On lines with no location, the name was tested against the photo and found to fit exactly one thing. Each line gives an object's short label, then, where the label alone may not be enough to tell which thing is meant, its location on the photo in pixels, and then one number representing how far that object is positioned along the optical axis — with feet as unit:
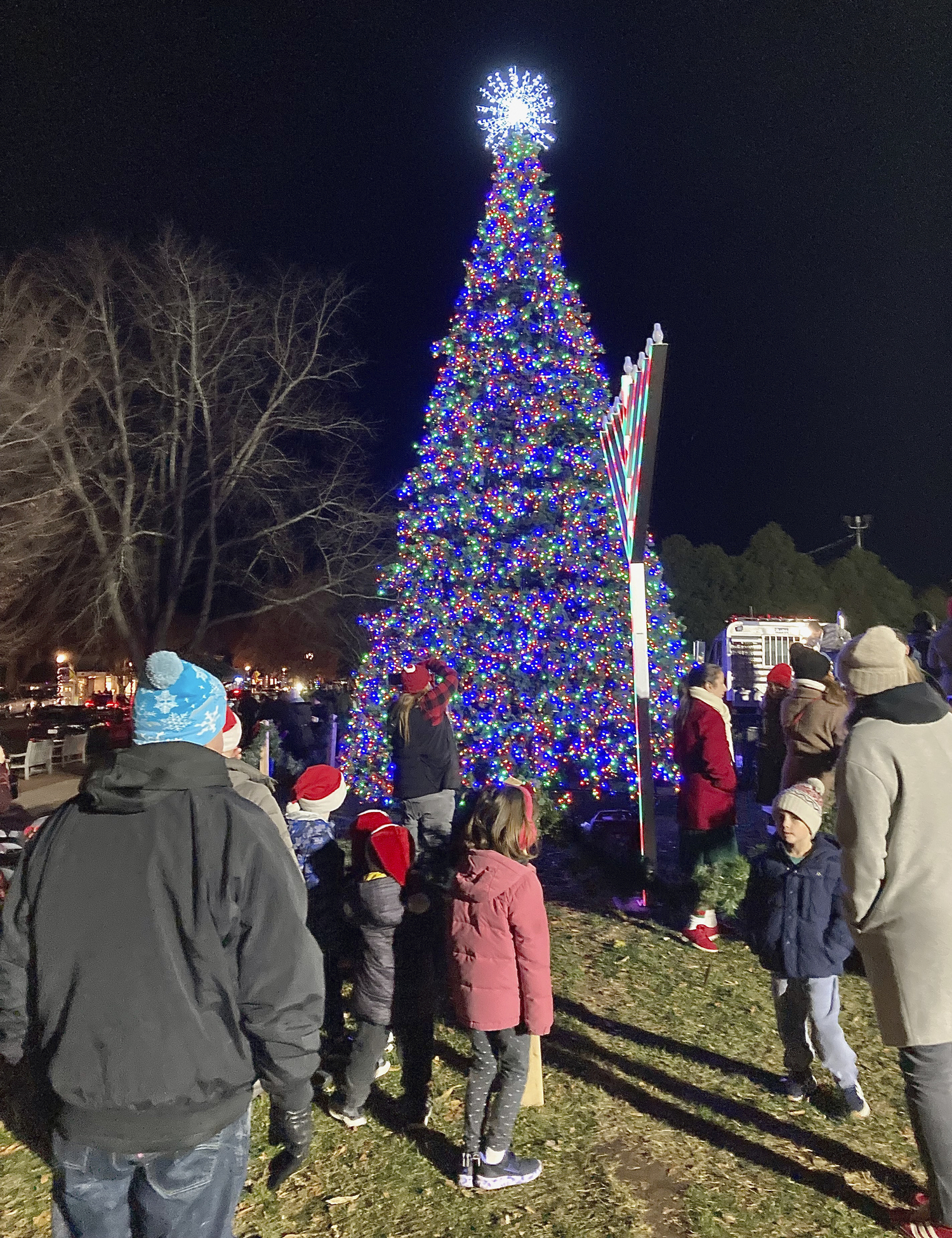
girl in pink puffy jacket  10.64
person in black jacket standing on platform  21.57
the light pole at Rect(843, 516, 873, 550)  162.59
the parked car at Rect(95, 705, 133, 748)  75.10
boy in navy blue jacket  12.06
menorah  19.79
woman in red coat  20.13
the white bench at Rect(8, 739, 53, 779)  54.08
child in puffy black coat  12.13
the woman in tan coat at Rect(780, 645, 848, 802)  18.67
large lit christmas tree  37.11
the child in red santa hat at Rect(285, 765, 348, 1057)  13.71
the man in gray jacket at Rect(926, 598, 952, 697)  16.75
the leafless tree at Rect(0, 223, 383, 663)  63.21
